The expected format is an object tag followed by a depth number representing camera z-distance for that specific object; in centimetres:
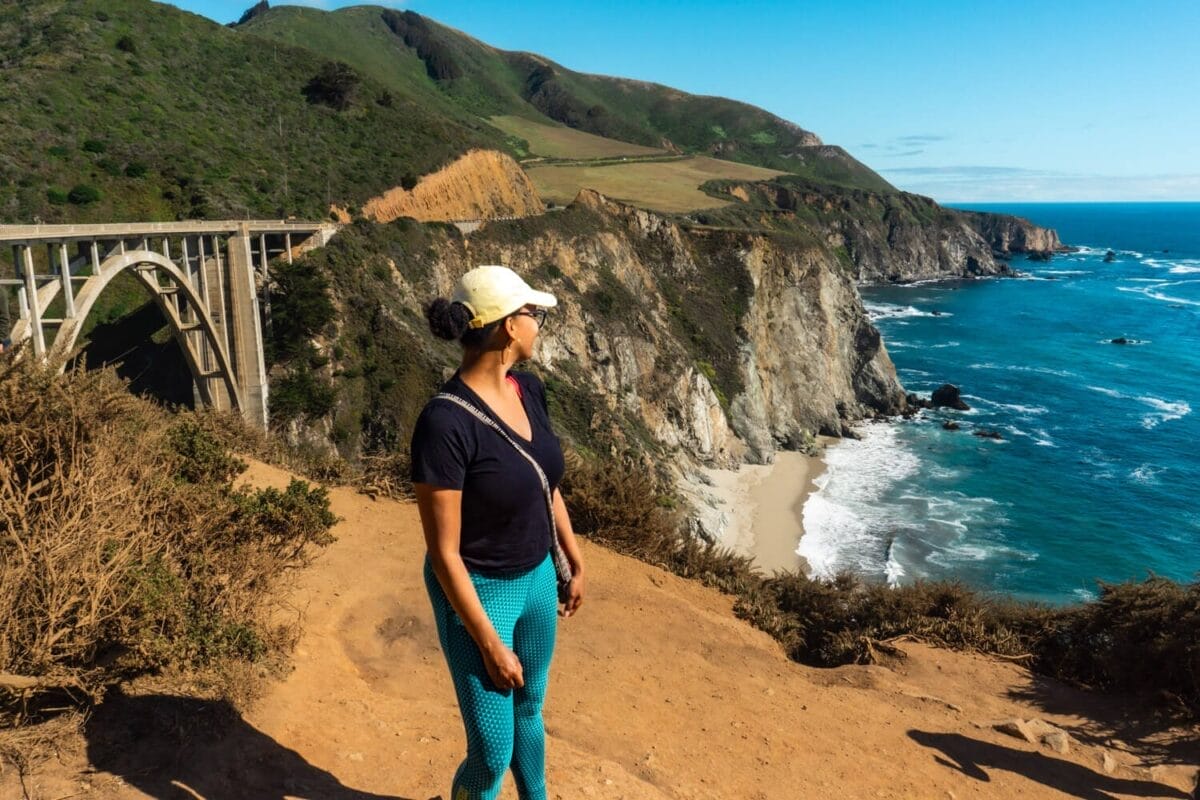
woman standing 275
